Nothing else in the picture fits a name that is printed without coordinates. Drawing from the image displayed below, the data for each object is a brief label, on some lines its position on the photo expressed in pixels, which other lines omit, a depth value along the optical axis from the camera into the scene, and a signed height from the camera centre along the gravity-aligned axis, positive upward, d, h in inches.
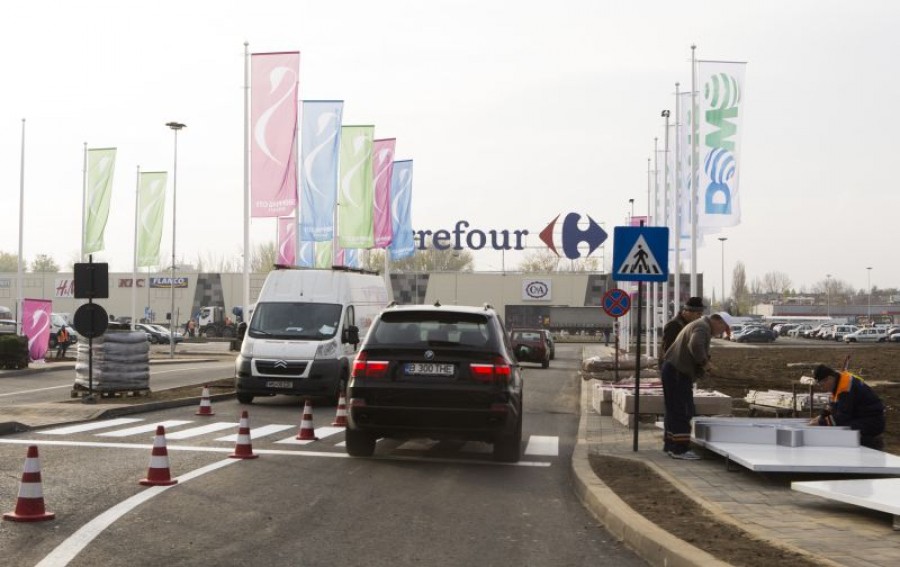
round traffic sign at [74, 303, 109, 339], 738.8 -17.8
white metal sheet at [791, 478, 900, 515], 282.7 -57.4
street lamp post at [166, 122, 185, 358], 1808.1 +235.2
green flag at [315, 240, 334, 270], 1772.9 +70.0
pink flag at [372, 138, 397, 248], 1619.1 +170.0
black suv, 445.1 -38.6
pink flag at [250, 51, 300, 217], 1149.7 +179.0
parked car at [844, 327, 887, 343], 3590.1 -137.2
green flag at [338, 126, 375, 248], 1473.9 +158.3
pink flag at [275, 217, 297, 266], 1734.7 +101.9
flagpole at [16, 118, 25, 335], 1865.2 +162.5
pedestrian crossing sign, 499.5 +20.5
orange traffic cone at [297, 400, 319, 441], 545.3 -70.5
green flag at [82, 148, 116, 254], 1701.5 +170.2
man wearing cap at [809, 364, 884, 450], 433.1 -46.7
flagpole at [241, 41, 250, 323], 1179.3 +153.5
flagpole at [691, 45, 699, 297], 1077.1 +111.9
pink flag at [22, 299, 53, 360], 1349.7 -38.3
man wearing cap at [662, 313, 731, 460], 454.9 -35.9
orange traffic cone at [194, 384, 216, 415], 697.0 -73.9
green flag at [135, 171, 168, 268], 1861.5 +150.3
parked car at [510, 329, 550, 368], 1592.0 -70.4
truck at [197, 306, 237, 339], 3462.1 -92.8
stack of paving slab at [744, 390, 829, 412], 638.5 -66.3
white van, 783.1 -31.3
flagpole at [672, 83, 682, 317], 1255.5 +121.5
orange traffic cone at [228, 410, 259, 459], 461.7 -66.5
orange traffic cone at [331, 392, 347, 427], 635.5 -73.7
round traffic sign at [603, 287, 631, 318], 990.4 -5.5
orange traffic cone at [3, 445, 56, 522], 301.3 -59.3
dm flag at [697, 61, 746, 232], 1046.4 +155.0
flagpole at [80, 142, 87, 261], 1717.5 +179.5
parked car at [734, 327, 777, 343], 3496.6 -133.5
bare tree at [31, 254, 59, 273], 6340.6 +192.9
